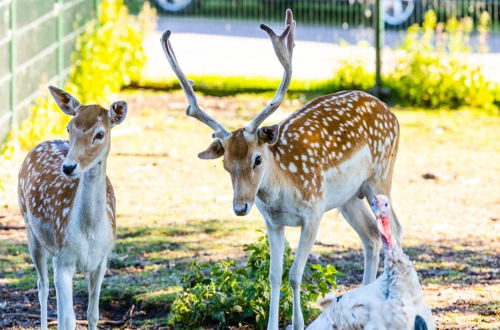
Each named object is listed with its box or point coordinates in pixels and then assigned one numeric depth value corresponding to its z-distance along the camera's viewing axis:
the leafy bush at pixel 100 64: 12.59
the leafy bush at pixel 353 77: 15.49
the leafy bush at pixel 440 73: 14.82
